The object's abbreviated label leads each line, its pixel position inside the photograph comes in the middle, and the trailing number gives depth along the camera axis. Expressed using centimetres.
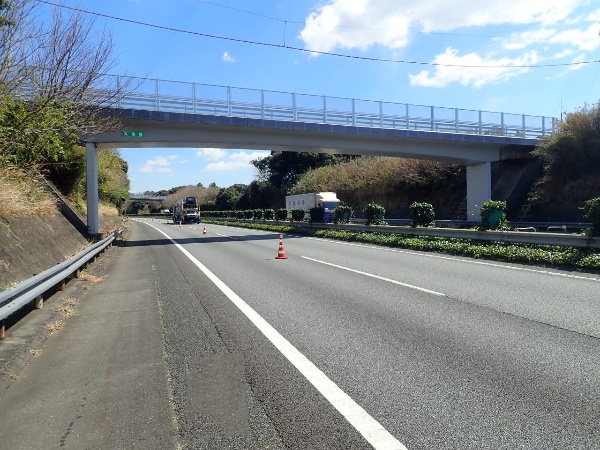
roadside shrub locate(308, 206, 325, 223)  3450
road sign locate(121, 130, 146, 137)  2619
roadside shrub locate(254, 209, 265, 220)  5348
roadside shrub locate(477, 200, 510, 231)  1761
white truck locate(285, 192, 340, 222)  4196
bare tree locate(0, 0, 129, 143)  1154
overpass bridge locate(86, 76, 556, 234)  2598
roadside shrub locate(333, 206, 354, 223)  3091
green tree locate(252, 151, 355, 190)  6862
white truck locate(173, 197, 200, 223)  7162
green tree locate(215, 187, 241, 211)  9049
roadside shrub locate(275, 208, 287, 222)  4456
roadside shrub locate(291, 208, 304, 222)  3997
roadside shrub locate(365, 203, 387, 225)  2577
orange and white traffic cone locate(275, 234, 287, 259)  1695
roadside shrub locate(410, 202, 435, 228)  2172
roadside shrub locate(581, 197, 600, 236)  1288
